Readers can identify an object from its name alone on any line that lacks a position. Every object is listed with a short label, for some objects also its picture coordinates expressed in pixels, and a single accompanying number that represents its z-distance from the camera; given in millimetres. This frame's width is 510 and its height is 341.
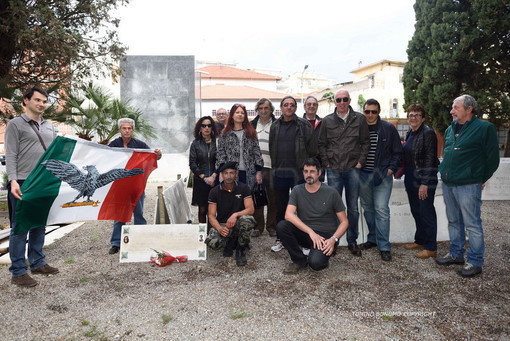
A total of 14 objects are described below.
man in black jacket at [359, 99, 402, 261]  4785
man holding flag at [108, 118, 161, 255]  5154
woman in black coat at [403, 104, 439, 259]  4734
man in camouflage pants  4680
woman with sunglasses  5445
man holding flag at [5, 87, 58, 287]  3947
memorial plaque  4824
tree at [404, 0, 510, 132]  15117
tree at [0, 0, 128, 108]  7637
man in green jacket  4133
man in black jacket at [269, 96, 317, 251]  5062
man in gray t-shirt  4363
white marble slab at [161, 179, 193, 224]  5245
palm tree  8633
